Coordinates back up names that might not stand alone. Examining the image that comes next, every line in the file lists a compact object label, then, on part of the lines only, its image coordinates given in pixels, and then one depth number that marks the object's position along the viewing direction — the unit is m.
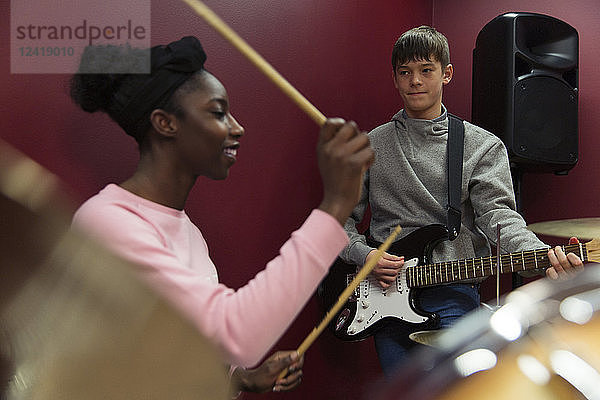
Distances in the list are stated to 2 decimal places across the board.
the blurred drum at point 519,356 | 0.38
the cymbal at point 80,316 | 0.40
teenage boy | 1.71
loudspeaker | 2.11
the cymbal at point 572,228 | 0.87
